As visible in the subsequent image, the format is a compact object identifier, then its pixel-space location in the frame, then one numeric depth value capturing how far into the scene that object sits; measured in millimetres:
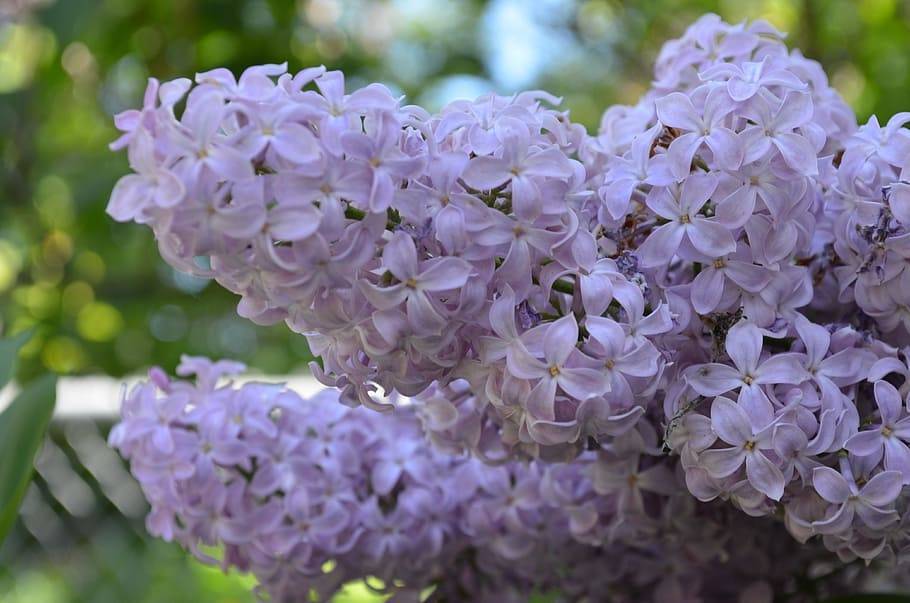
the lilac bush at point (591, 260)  453
